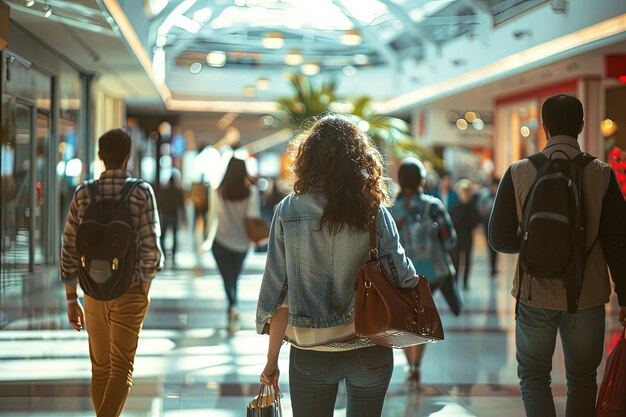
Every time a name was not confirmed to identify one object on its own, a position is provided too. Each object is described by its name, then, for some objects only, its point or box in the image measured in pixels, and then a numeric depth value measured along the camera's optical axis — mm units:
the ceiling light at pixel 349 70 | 31975
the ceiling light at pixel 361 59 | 32219
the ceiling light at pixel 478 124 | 31373
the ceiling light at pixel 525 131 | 22858
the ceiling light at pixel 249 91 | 30984
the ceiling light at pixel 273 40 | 30625
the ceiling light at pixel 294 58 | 31781
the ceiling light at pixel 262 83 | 31078
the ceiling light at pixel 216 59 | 31750
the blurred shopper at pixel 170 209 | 17766
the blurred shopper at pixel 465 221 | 14250
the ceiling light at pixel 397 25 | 26086
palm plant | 20312
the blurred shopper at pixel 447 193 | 17062
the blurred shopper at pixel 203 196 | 16250
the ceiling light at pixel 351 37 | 29953
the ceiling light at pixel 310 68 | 32341
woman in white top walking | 9523
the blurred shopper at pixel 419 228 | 6738
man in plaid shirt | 4680
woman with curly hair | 3340
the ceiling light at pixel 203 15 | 25534
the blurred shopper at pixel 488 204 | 15719
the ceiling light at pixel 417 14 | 23219
